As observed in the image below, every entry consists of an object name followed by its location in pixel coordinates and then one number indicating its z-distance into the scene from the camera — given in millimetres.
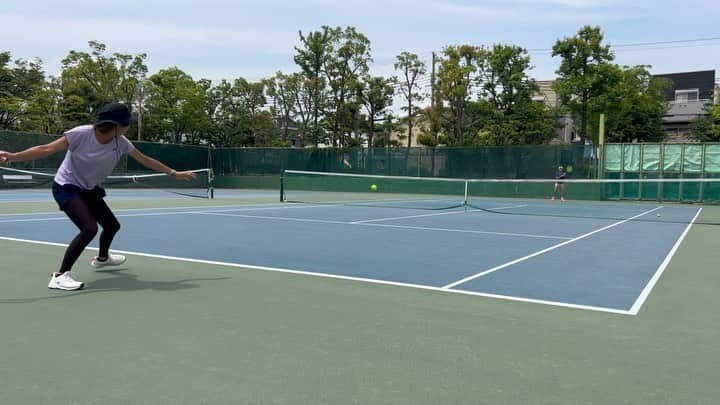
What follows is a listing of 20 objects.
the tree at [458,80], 34031
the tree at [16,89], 41281
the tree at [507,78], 34719
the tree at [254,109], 44750
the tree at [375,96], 36656
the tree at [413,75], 35719
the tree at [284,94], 40312
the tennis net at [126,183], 23698
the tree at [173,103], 44531
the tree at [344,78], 37156
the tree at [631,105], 34375
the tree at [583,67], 33844
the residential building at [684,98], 59406
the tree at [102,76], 43156
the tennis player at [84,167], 4699
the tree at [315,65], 37625
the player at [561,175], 22997
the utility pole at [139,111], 40075
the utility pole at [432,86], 35269
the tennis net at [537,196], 17234
